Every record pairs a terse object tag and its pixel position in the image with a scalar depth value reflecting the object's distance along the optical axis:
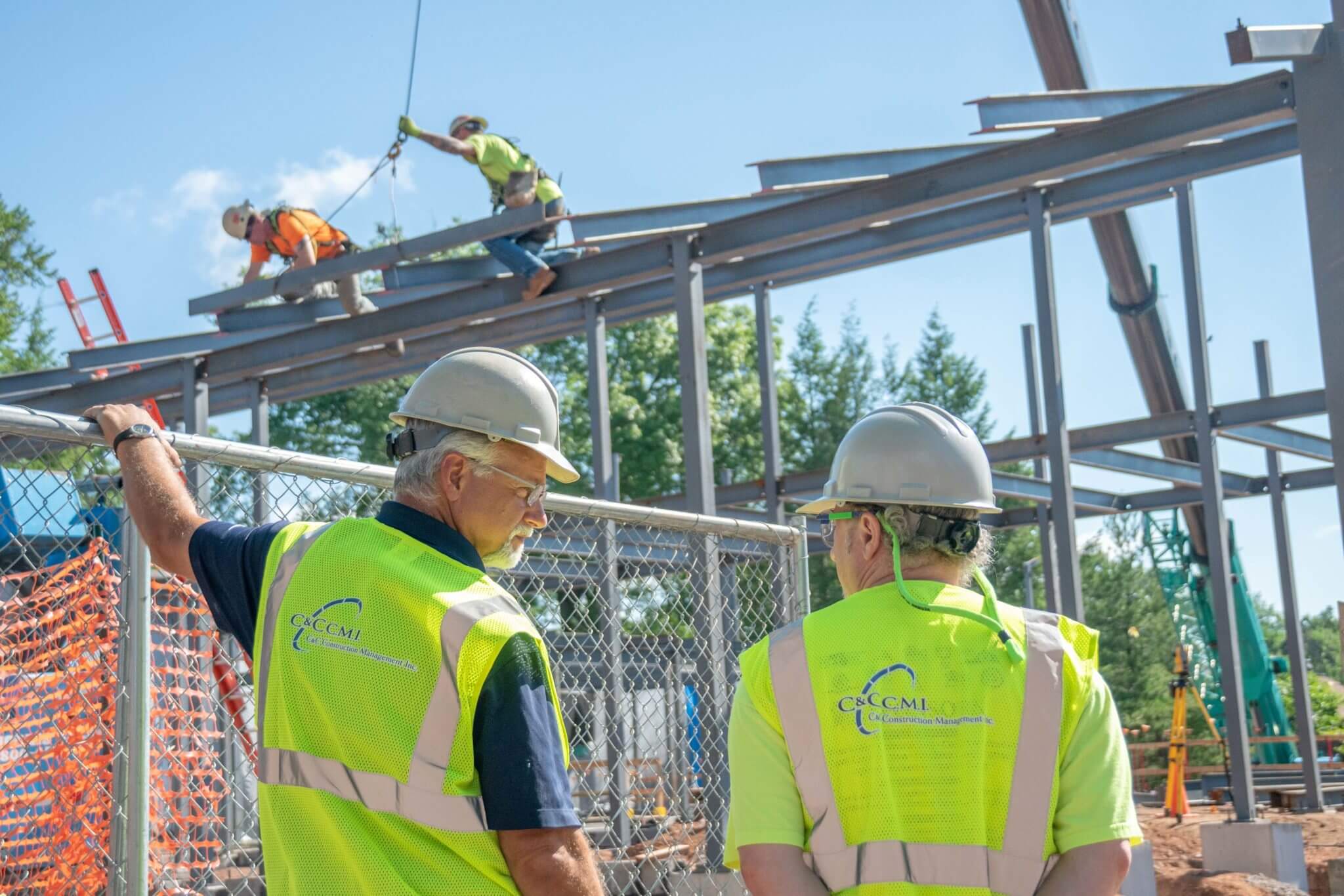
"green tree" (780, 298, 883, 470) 39.06
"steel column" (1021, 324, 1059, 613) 16.64
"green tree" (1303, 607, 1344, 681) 73.88
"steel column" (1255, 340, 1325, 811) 15.24
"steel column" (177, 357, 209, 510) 13.27
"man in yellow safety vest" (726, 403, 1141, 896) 2.36
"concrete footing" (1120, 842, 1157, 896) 10.09
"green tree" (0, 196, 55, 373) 31.92
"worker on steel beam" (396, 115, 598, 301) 11.74
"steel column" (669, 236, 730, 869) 5.28
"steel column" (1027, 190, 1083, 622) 10.91
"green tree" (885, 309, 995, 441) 40.41
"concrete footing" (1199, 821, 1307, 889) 11.65
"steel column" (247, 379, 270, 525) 14.41
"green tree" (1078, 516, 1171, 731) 37.00
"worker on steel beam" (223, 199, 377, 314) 12.28
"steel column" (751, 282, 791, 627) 14.33
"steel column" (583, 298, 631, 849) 5.96
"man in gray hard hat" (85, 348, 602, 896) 2.23
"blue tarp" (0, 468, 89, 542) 11.62
